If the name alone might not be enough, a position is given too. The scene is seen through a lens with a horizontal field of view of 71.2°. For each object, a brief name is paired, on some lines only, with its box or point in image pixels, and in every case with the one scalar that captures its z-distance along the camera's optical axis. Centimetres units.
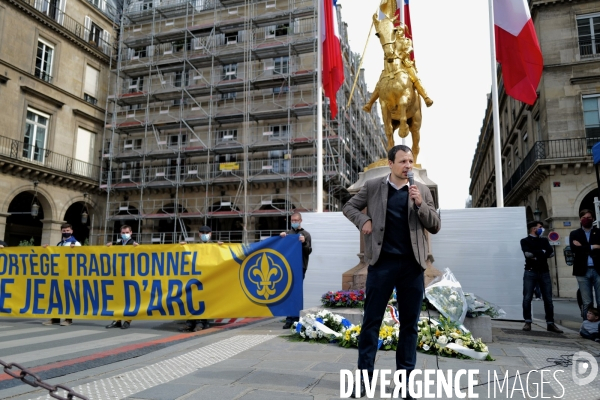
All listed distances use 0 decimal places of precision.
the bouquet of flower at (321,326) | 511
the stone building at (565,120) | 1777
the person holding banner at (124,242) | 714
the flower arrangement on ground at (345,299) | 596
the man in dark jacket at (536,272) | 679
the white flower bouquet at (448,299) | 507
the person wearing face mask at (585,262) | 637
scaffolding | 2469
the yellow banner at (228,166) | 2523
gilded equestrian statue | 734
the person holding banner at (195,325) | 674
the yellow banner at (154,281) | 661
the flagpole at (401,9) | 1127
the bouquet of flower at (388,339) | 462
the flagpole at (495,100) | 927
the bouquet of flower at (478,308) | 526
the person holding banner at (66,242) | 758
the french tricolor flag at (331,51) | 1041
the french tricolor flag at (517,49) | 879
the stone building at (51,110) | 2202
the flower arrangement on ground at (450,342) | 421
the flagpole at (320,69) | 1051
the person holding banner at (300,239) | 661
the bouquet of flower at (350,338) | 477
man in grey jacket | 296
